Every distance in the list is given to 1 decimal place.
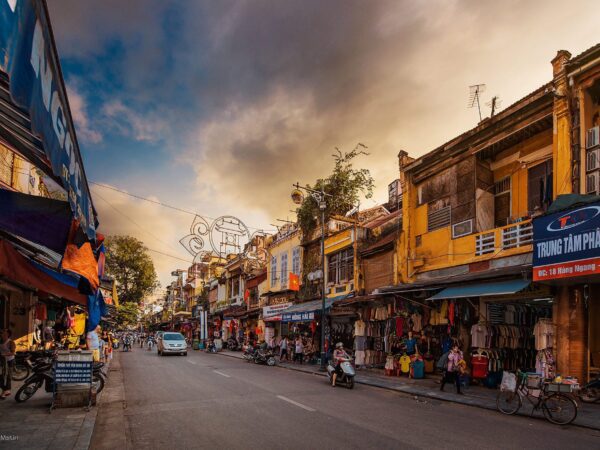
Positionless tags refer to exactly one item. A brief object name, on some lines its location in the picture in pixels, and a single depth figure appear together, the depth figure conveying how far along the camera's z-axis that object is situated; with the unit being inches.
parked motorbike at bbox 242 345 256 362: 1039.2
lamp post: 849.7
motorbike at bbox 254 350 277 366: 976.7
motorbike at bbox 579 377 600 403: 451.8
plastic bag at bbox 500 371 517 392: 414.3
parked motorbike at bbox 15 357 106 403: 406.3
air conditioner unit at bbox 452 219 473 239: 673.0
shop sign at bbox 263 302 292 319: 1219.6
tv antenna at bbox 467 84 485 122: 765.9
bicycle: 364.8
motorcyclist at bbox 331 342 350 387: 611.5
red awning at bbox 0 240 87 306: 283.3
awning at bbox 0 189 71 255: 235.5
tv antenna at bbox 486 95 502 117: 741.8
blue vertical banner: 100.3
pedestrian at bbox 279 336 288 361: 1113.4
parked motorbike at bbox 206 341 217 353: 1492.4
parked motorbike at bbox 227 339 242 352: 1572.3
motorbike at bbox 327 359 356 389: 593.6
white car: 1213.1
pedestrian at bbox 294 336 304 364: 1016.2
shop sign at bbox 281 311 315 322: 943.7
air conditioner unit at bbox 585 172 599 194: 495.5
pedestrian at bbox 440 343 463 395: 536.7
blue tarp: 428.9
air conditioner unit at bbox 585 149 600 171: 501.4
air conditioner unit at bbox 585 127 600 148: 506.9
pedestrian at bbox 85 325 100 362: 538.9
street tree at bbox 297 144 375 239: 1074.1
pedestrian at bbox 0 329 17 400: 441.4
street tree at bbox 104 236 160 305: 1843.0
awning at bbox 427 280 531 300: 517.7
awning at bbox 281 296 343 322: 945.5
